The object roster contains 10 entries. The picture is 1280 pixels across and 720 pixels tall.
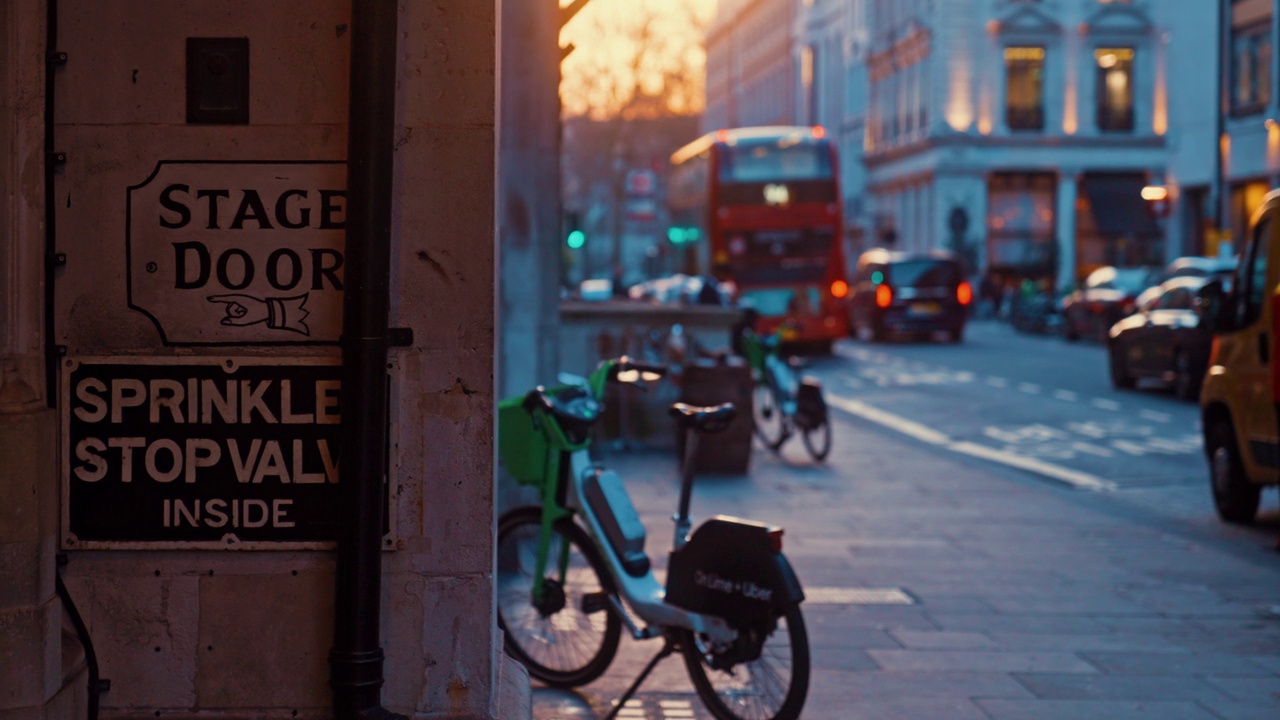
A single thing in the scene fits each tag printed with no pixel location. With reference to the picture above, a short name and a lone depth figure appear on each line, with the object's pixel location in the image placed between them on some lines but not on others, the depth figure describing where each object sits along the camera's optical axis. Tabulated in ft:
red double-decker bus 105.29
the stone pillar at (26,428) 11.91
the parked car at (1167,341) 67.97
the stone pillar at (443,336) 13.14
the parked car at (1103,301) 106.52
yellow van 34.01
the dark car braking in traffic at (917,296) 115.24
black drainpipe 12.75
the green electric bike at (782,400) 49.39
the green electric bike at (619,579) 17.95
